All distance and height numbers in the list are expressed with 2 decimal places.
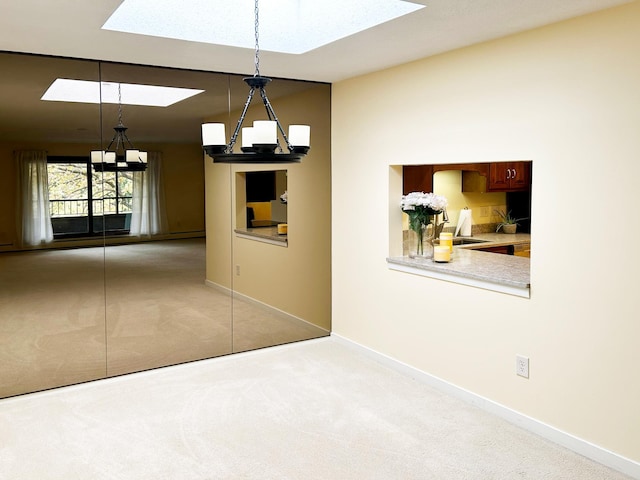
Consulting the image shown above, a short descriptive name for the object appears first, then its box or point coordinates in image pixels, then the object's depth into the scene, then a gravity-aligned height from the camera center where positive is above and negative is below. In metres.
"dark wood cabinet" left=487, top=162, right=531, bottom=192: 5.85 +0.20
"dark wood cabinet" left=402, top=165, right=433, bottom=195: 4.83 +0.15
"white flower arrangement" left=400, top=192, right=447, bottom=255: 4.29 -0.08
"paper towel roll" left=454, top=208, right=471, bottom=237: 5.82 -0.26
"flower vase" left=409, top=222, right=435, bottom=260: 4.48 -0.32
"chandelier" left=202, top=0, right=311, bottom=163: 2.62 +0.25
